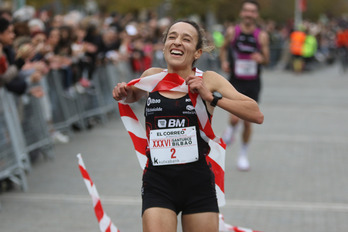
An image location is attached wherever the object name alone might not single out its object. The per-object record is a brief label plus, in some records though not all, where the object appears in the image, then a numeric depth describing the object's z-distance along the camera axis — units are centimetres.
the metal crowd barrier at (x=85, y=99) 2241
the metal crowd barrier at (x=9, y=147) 1534
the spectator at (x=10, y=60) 1564
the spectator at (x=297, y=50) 5722
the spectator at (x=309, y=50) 5862
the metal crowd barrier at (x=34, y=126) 1802
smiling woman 829
